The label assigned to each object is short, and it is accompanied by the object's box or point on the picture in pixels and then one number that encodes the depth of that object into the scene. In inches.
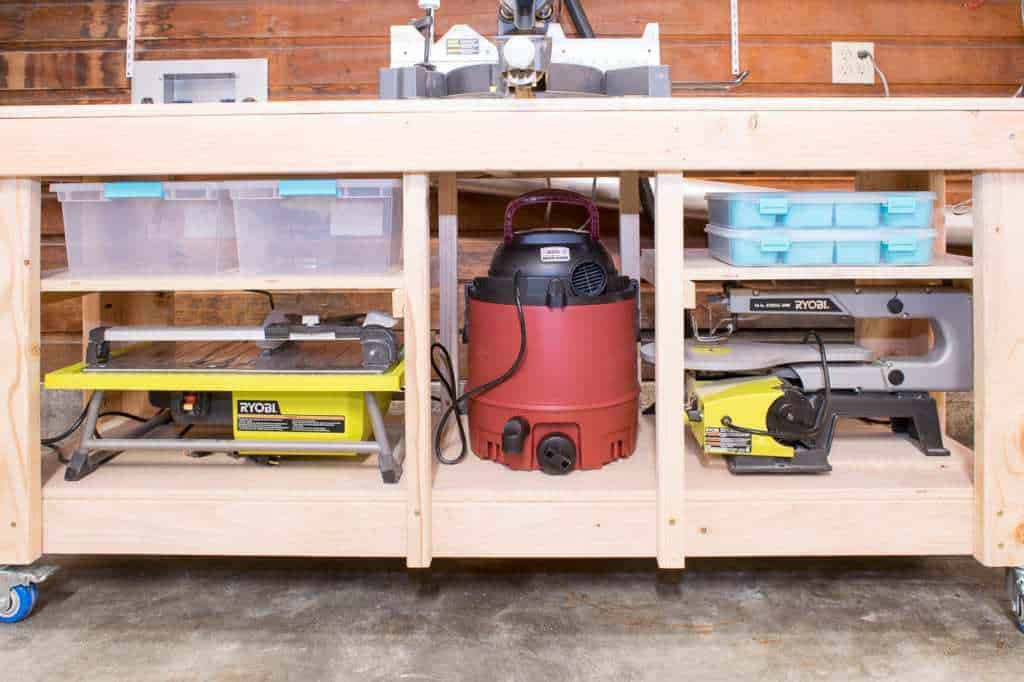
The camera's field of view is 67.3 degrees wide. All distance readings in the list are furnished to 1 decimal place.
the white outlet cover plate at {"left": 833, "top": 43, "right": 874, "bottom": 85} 80.4
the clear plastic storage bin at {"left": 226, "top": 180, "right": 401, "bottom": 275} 45.9
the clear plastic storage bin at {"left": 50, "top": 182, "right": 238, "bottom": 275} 46.4
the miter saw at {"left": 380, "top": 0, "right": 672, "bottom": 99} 45.2
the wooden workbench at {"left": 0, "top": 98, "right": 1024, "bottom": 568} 40.9
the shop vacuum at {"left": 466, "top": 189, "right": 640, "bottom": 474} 45.8
